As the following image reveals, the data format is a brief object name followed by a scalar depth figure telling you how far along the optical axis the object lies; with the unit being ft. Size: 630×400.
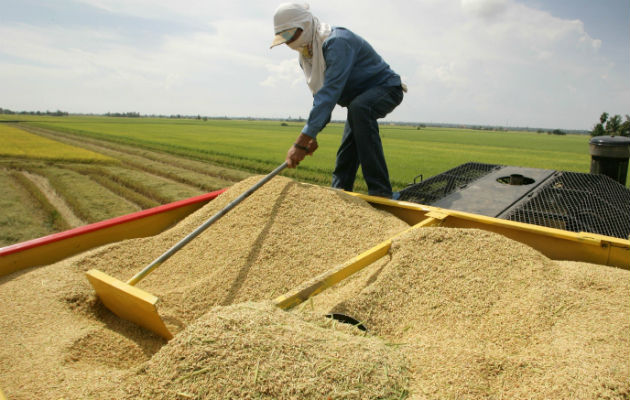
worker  8.46
